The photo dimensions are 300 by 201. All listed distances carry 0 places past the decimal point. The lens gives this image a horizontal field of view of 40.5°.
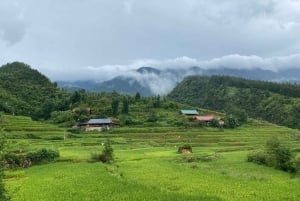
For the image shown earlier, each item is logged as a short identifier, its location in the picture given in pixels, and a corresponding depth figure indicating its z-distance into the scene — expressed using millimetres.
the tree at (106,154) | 50112
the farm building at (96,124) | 102312
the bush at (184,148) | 61628
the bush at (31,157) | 48344
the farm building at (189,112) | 126688
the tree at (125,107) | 119981
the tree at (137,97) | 142375
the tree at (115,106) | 119688
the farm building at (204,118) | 116400
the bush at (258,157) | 46875
